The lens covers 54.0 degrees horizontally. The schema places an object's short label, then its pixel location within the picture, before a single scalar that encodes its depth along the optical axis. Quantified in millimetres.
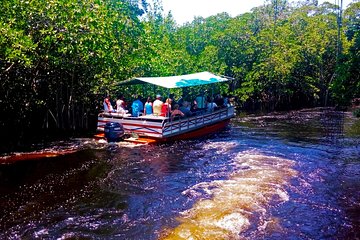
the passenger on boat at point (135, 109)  15859
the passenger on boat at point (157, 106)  15695
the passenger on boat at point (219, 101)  20578
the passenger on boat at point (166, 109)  15009
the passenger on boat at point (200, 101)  19109
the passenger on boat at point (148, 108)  16094
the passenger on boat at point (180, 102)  17886
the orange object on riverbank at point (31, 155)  12320
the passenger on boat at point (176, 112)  15312
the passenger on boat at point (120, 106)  16156
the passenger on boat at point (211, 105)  18625
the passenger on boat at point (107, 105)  16458
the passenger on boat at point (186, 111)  16525
